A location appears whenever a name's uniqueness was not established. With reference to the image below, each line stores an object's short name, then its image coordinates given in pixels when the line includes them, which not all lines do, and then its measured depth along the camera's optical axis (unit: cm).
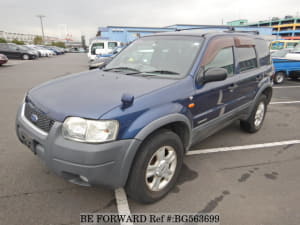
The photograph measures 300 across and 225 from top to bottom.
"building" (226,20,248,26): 9266
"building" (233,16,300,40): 7538
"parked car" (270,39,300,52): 1641
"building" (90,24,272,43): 3114
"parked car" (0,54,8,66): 1510
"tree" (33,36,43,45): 7781
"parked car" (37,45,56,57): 3220
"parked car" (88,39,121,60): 1448
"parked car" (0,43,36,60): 2198
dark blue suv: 188
